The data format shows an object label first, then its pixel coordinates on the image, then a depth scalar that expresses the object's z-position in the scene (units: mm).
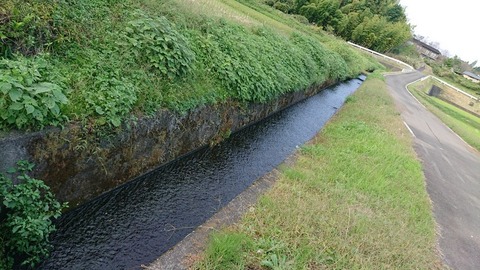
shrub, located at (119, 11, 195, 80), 6297
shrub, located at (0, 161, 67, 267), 3480
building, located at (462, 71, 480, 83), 77938
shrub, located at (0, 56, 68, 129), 3576
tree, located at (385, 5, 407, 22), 71556
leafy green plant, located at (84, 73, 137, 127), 4707
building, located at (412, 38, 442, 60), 115000
